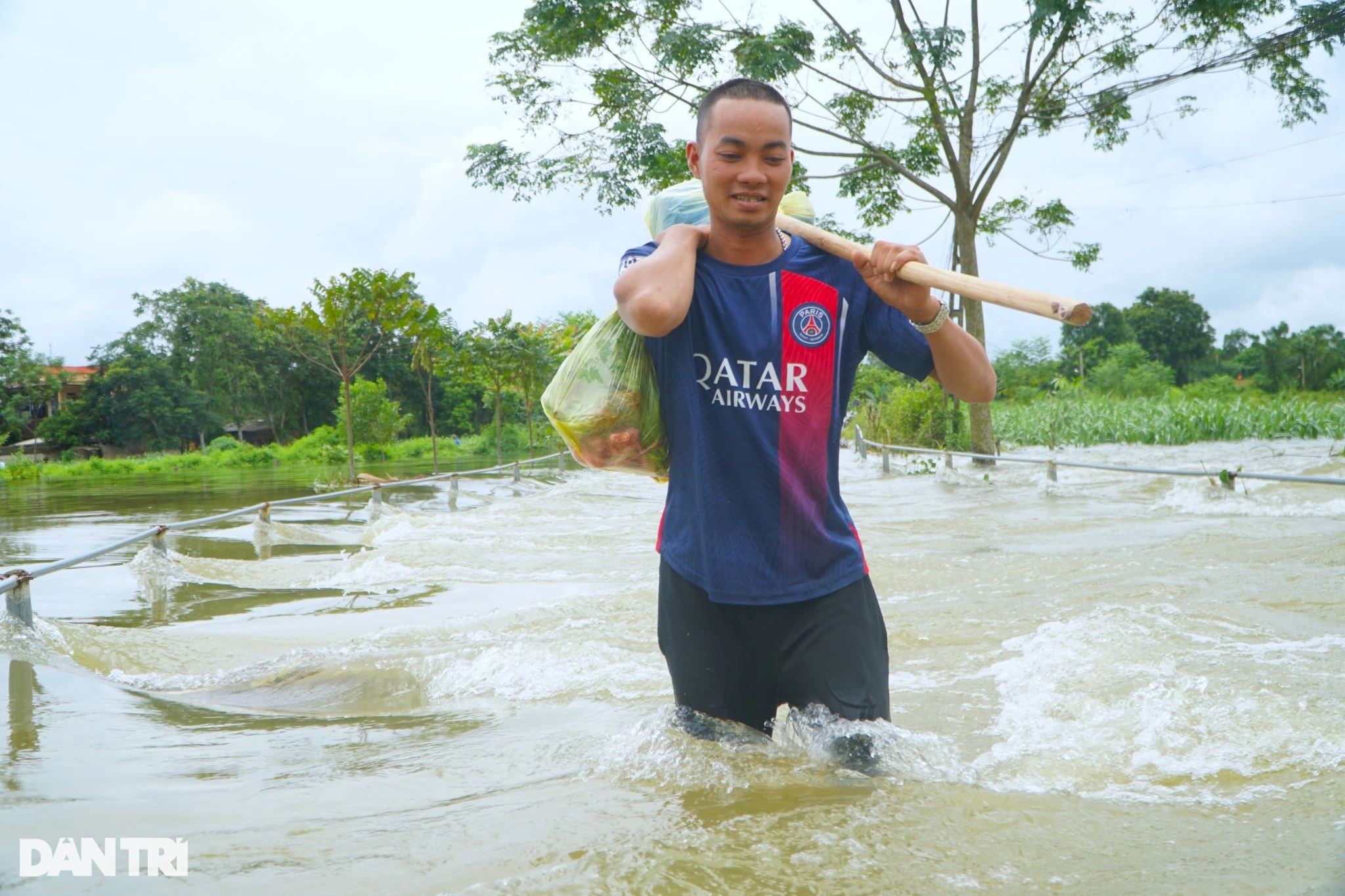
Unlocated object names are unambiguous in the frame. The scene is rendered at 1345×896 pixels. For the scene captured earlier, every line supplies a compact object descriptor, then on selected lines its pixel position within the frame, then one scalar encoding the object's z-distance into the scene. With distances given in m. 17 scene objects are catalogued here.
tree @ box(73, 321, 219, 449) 39.22
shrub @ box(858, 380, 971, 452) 18.47
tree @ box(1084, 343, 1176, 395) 44.47
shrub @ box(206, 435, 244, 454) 39.94
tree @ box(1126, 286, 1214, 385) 58.22
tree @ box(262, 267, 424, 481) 18.56
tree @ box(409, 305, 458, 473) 20.77
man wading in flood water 2.01
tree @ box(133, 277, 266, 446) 44.81
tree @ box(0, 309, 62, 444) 35.69
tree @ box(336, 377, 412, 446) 33.25
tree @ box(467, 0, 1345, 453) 13.96
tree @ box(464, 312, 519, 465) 23.36
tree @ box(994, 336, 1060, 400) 37.25
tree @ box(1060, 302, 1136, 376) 55.78
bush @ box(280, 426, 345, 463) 29.14
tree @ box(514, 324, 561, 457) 23.66
